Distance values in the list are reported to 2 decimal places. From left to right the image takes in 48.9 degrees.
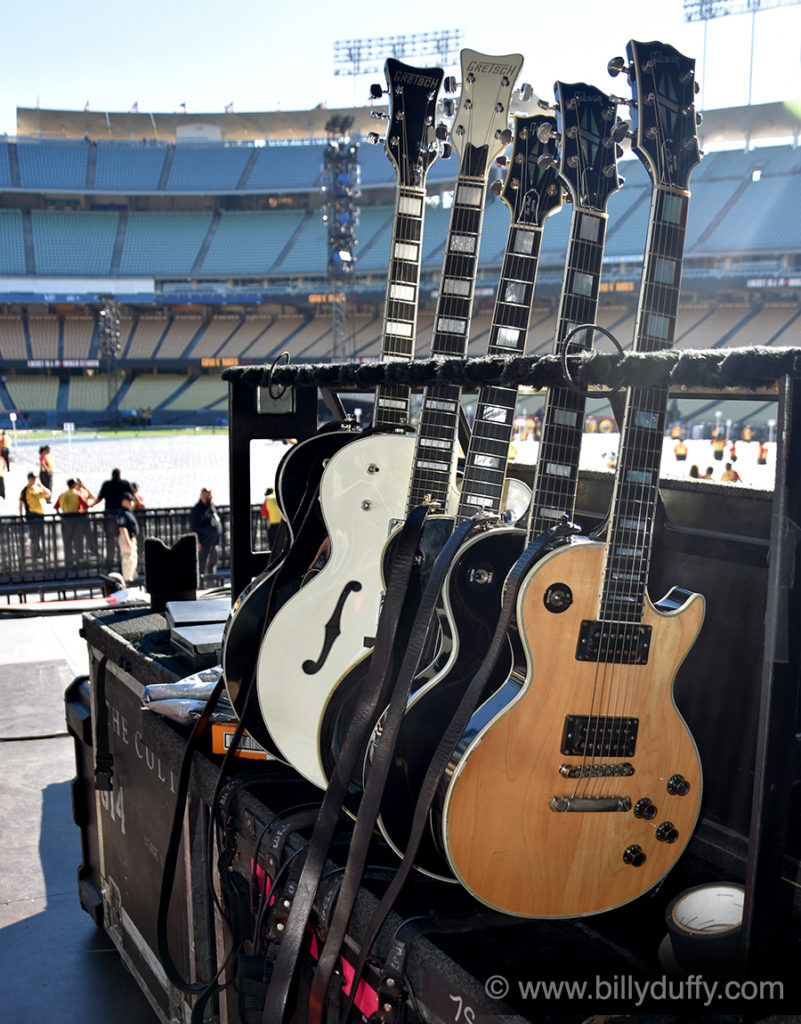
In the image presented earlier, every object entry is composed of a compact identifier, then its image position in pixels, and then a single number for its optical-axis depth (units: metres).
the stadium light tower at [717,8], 35.34
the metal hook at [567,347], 1.54
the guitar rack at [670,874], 1.33
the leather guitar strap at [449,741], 1.51
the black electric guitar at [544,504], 1.67
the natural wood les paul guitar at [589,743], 1.55
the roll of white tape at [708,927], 1.36
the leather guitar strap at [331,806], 1.65
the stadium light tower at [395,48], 38.94
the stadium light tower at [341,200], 28.01
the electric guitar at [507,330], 2.08
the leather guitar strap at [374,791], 1.58
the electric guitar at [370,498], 2.16
